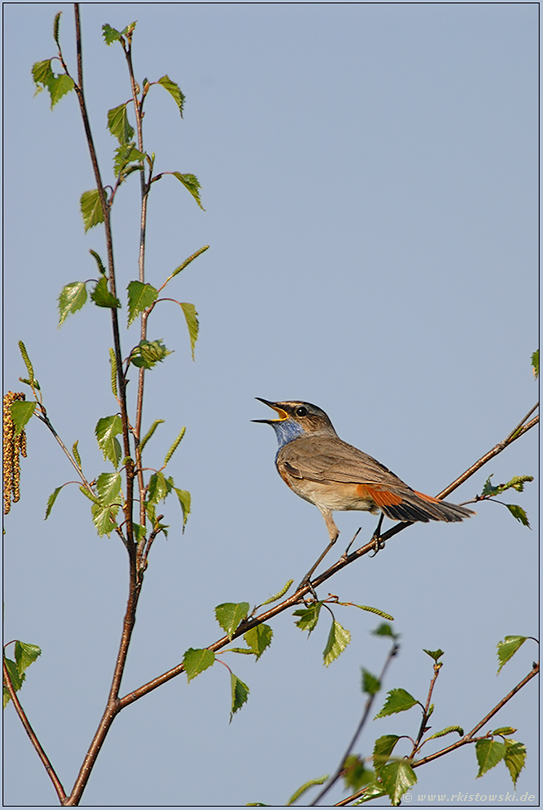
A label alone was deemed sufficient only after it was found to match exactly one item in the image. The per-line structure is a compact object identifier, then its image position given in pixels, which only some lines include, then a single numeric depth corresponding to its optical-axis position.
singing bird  12.02
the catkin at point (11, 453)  7.46
